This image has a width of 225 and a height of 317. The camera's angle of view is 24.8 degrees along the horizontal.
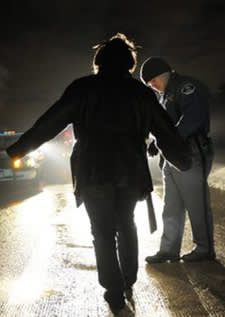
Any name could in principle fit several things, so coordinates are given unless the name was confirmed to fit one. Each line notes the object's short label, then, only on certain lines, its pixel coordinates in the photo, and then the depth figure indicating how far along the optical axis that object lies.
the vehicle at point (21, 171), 14.05
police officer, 4.51
